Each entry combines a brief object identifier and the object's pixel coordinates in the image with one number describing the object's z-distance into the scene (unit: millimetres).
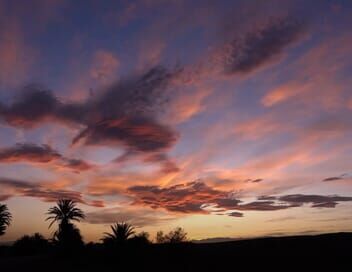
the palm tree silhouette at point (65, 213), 65812
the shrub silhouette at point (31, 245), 93500
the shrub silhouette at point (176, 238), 48794
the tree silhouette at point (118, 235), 49562
